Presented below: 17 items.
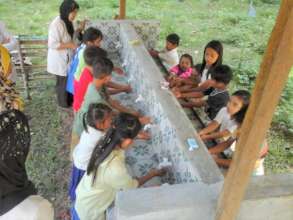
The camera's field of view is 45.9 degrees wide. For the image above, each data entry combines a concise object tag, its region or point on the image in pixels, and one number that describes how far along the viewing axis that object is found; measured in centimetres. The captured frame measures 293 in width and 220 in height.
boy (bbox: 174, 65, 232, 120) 363
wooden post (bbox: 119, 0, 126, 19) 535
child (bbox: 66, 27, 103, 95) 369
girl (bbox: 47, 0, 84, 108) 431
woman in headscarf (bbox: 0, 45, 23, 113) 304
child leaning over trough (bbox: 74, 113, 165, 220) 235
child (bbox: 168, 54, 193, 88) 432
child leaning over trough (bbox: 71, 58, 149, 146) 304
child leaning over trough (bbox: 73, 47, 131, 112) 342
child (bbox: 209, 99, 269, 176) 296
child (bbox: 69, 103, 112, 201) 267
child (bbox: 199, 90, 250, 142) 298
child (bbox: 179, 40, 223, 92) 400
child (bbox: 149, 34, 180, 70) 487
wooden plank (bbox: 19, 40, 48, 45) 516
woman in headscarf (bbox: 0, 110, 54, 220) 178
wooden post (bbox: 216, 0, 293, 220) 139
